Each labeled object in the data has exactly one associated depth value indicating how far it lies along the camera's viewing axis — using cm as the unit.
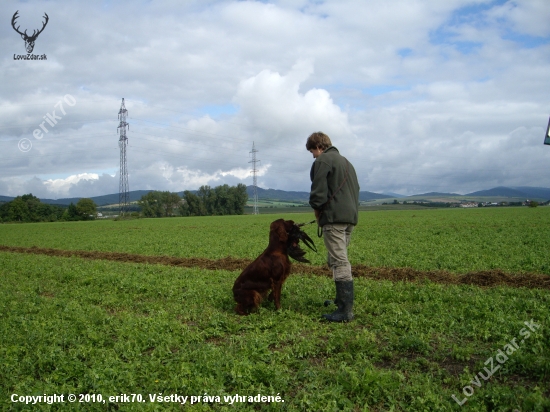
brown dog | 645
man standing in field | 585
